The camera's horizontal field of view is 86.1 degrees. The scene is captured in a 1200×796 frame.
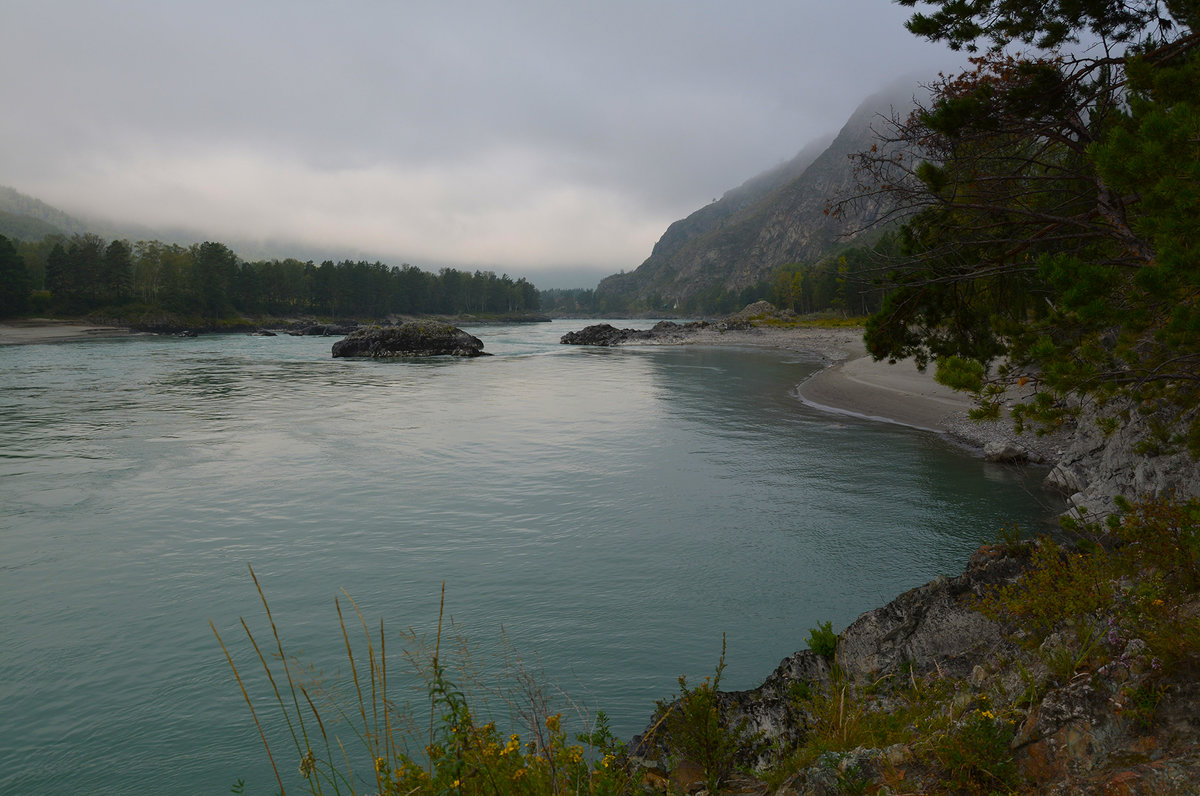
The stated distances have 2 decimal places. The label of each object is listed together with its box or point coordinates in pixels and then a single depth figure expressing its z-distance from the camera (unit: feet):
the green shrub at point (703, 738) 20.49
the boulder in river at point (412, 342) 269.23
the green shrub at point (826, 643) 28.71
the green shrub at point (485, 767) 14.70
